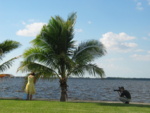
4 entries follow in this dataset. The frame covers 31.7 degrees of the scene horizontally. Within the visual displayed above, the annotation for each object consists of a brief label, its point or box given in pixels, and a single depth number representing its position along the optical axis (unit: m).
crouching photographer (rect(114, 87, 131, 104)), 16.87
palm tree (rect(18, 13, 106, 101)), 17.50
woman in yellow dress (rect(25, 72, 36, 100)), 16.53
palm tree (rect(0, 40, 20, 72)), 18.73
